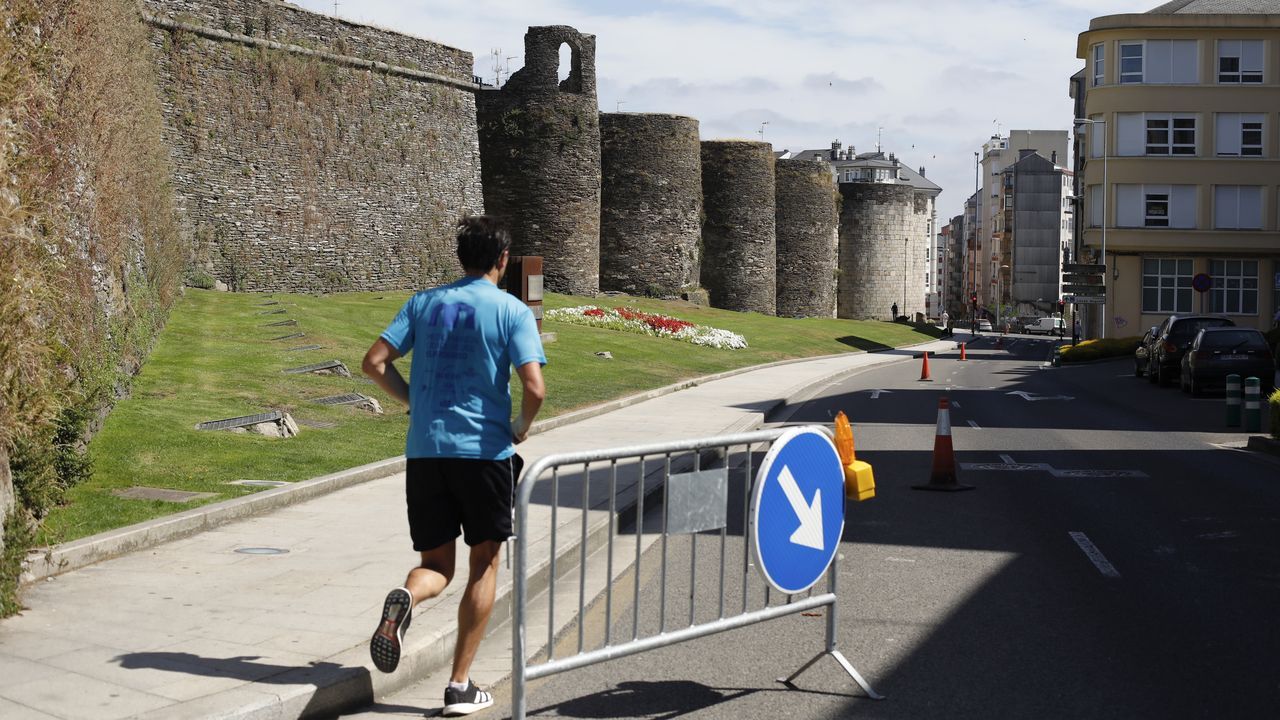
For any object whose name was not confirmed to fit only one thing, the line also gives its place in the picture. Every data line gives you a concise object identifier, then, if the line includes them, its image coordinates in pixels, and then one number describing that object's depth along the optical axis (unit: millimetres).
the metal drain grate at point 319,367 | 19423
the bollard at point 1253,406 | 19875
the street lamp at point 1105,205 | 55422
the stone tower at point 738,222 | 69438
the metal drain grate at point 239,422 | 14383
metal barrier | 5418
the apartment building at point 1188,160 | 55594
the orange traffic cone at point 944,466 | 13305
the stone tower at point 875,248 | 83750
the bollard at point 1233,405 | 21016
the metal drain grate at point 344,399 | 17594
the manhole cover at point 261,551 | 8836
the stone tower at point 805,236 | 75875
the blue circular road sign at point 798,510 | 6262
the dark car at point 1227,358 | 27719
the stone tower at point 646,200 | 61719
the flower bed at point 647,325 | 43219
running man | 5785
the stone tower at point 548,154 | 54594
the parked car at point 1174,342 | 31594
